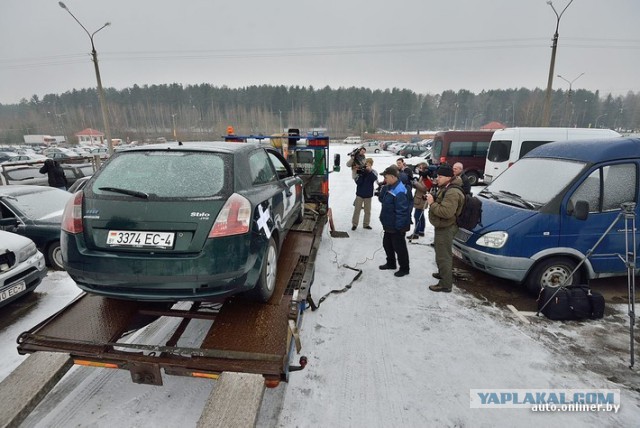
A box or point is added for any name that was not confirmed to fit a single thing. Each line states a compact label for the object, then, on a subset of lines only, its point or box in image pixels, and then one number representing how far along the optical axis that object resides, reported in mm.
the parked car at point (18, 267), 3813
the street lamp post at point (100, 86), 14558
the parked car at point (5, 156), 27709
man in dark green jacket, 4355
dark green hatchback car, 2334
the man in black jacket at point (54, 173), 9859
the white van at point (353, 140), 56250
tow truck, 2230
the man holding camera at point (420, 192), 6695
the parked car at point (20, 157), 26328
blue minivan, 4262
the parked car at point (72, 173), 11923
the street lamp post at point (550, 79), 13659
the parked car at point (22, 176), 10766
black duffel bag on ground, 3902
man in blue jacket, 4887
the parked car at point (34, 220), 5387
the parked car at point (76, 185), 8611
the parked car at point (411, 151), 31198
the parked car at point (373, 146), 39769
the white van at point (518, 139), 12453
